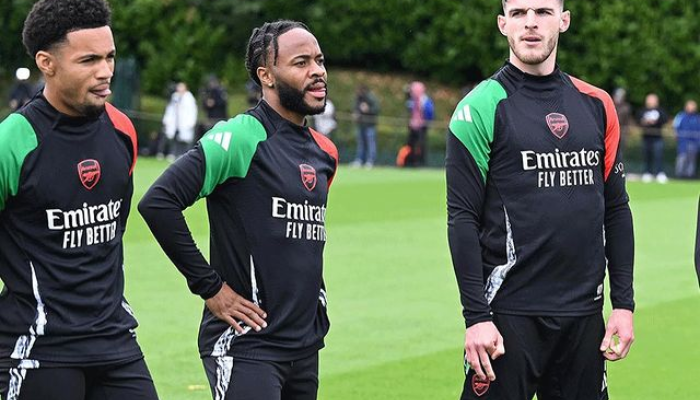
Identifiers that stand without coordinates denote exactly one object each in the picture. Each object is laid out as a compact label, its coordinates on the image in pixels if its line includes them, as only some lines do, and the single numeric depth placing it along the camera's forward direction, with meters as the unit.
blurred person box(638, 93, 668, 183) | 30.02
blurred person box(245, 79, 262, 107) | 30.44
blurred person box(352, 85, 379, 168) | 33.09
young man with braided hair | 5.31
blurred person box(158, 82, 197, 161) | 31.19
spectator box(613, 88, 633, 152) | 31.19
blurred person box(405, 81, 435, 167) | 33.59
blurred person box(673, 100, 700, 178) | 30.47
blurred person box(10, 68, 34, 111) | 29.03
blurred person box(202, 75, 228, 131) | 32.47
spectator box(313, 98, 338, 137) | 33.81
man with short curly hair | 5.06
